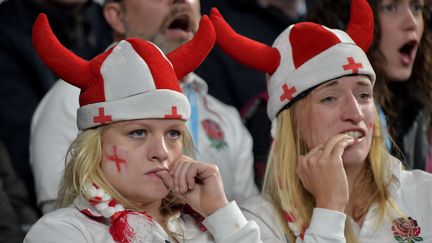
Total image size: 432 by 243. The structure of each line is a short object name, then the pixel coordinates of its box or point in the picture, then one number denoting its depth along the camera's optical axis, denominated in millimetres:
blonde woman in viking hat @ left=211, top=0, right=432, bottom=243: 7816
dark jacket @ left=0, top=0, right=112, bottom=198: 9656
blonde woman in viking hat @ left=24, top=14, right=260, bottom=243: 7172
